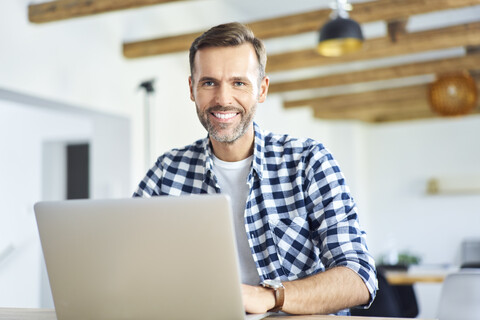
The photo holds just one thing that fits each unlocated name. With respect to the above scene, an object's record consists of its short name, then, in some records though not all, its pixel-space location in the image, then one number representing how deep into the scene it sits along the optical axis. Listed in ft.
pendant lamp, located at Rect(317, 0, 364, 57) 12.88
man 5.31
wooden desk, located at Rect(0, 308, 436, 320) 4.40
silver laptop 3.73
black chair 11.56
